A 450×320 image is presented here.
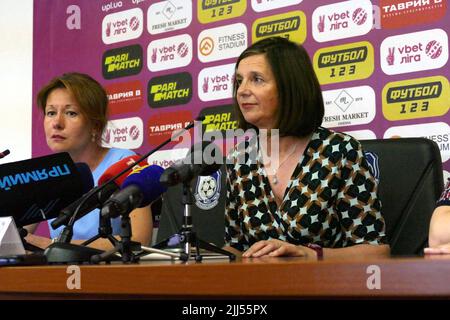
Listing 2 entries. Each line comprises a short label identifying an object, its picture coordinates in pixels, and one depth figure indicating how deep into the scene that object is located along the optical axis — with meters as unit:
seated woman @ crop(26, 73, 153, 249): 4.41
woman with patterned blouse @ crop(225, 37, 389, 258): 4.04
